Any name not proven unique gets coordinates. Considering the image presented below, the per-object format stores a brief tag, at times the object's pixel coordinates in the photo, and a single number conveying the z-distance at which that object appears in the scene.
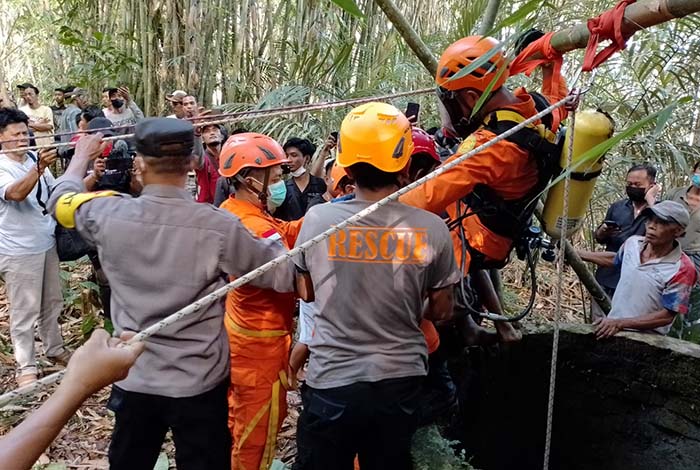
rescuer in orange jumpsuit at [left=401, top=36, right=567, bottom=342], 2.32
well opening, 3.31
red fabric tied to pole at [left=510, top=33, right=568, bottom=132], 2.16
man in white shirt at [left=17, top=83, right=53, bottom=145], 8.88
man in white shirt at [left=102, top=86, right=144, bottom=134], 7.15
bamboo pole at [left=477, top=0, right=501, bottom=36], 2.88
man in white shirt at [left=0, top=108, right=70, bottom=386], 3.93
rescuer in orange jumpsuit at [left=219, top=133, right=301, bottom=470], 2.44
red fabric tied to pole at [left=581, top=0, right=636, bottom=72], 1.57
